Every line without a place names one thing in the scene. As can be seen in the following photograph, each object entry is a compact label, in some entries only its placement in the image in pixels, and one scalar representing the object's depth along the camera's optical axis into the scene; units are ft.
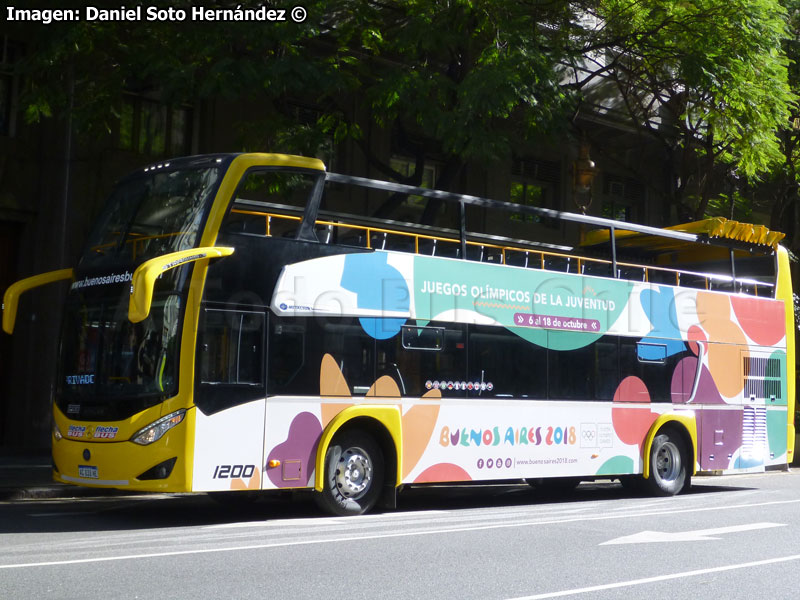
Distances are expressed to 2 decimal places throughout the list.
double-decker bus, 35.55
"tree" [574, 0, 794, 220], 57.26
